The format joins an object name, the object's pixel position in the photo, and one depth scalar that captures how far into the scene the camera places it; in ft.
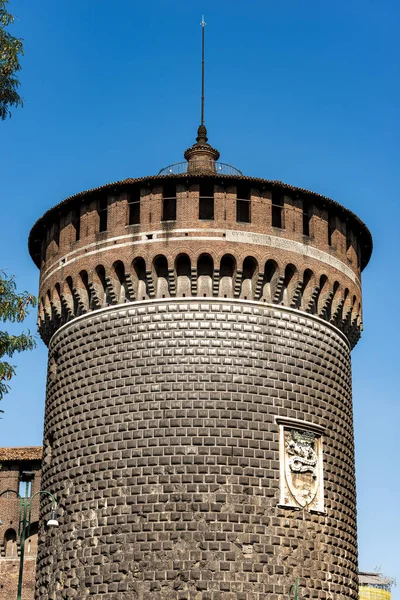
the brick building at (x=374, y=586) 207.72
